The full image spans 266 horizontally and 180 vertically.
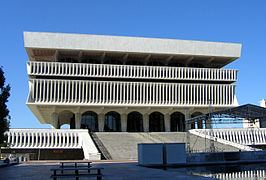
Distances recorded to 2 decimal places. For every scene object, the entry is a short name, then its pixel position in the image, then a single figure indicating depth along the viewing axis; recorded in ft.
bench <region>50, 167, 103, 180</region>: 44.09
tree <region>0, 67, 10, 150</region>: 82.88
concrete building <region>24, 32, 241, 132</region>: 200.13
